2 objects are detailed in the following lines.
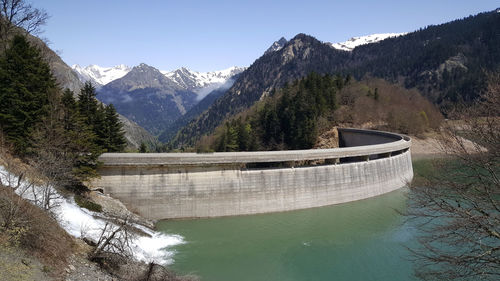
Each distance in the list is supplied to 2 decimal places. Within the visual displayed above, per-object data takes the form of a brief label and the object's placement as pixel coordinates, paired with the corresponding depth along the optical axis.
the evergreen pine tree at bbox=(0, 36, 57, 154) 22.03
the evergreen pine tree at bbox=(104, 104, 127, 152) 31.29
